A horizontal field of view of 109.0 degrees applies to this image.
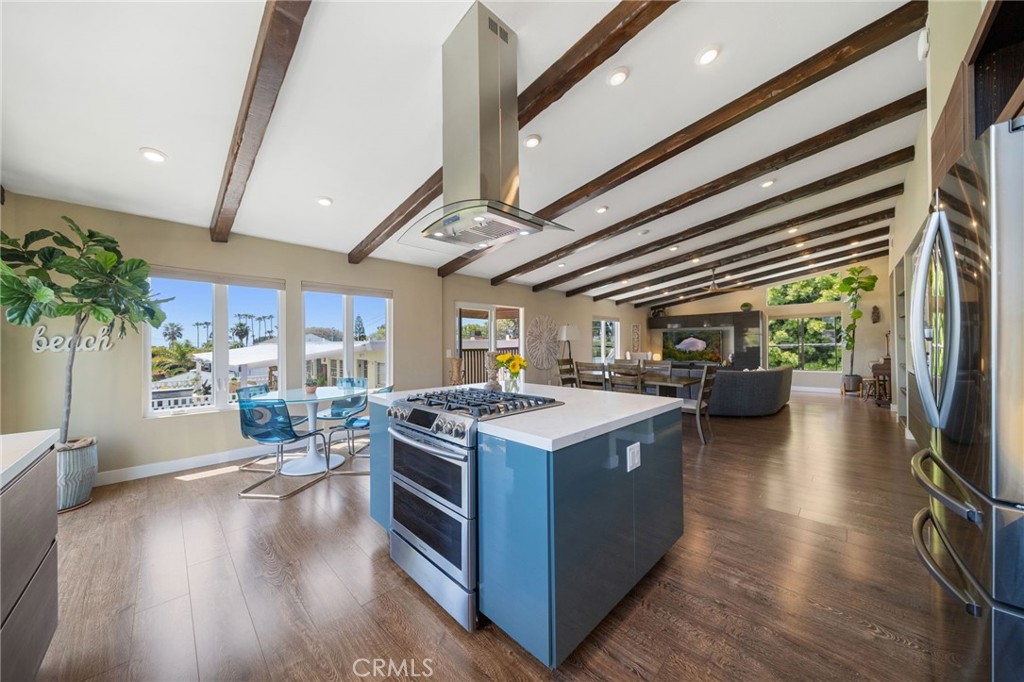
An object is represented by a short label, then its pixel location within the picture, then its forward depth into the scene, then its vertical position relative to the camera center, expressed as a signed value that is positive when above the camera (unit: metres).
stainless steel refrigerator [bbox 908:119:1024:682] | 0.80 -0.14
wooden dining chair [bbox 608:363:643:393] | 4.75 -0.48
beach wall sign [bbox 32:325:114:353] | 3.01 +0.02
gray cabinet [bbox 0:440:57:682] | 0.99 -0.69
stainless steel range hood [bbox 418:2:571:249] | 1.88 +1.16
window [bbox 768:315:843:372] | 8.80 -0.10
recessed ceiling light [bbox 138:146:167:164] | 2.60 +1.37
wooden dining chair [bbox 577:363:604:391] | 5.14 -0.49
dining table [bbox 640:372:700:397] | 4.58 -0.52
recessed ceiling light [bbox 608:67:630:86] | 2.29 +1.68
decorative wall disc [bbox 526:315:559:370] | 7.57 -0.05
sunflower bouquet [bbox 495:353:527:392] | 2.31 -0.17
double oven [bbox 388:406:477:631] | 1.53 -0.76
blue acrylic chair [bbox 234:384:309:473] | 3.30 -0.49
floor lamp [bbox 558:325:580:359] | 7.75 +0.16
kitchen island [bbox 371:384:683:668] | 1.30 -0.70
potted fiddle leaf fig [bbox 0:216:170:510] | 2.57 +0.39
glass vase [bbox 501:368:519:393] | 2.33 -0.28
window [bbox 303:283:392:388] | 4.57 +0.08
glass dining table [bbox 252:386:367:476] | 3.26 -0.69
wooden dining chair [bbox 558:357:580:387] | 5.81 -0.52
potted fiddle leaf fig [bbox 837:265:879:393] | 7.52 +0.85
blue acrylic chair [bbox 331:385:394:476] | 3.47 -0.84
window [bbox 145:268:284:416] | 3.63 +0.01
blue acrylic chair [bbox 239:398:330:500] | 3.00 -0.68
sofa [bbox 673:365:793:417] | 5.67 -0.84
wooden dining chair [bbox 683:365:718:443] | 4.32 -0.62
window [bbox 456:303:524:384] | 6.51 +0.15
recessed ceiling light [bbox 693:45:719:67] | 2.22 +1.75
